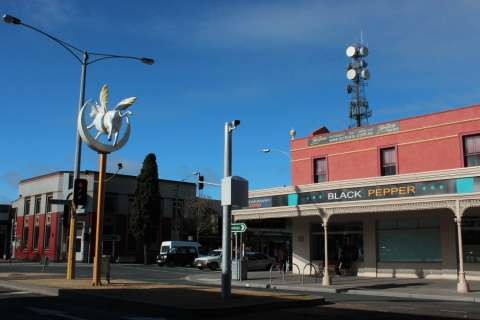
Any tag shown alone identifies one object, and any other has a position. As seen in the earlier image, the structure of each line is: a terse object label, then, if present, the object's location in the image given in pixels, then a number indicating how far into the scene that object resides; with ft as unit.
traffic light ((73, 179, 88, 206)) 71.86
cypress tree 179.93
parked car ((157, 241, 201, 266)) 157.58
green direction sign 90.25
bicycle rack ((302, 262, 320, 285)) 88.15
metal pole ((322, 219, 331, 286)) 81.05
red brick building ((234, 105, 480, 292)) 80.74
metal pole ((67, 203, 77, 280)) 74.02
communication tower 153.48
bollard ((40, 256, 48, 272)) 101.31
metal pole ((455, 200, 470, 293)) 70.00
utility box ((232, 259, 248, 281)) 91.04
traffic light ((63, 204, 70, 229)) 76.84
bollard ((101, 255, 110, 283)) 66.23
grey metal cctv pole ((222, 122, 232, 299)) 51.78
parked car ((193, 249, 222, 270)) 136.56
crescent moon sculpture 68.90
